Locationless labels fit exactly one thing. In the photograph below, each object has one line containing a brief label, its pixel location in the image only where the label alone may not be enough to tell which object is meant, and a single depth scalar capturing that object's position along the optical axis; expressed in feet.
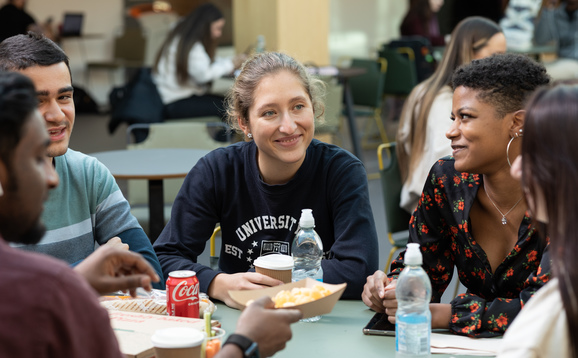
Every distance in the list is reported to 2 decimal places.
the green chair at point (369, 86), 21.31
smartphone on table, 5.16
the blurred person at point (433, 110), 10.62
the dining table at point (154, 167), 10.36
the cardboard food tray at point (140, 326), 4.47
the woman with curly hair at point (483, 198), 6.06
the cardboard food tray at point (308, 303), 4.58
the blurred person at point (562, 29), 25.82
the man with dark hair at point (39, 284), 3.06
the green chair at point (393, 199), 10.29
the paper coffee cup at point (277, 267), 5.49
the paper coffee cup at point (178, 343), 4.06
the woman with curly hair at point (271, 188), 6.87
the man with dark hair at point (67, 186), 6.28
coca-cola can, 5.13
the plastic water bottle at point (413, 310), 4.61
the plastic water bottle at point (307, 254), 6.27
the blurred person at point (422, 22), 29.91
